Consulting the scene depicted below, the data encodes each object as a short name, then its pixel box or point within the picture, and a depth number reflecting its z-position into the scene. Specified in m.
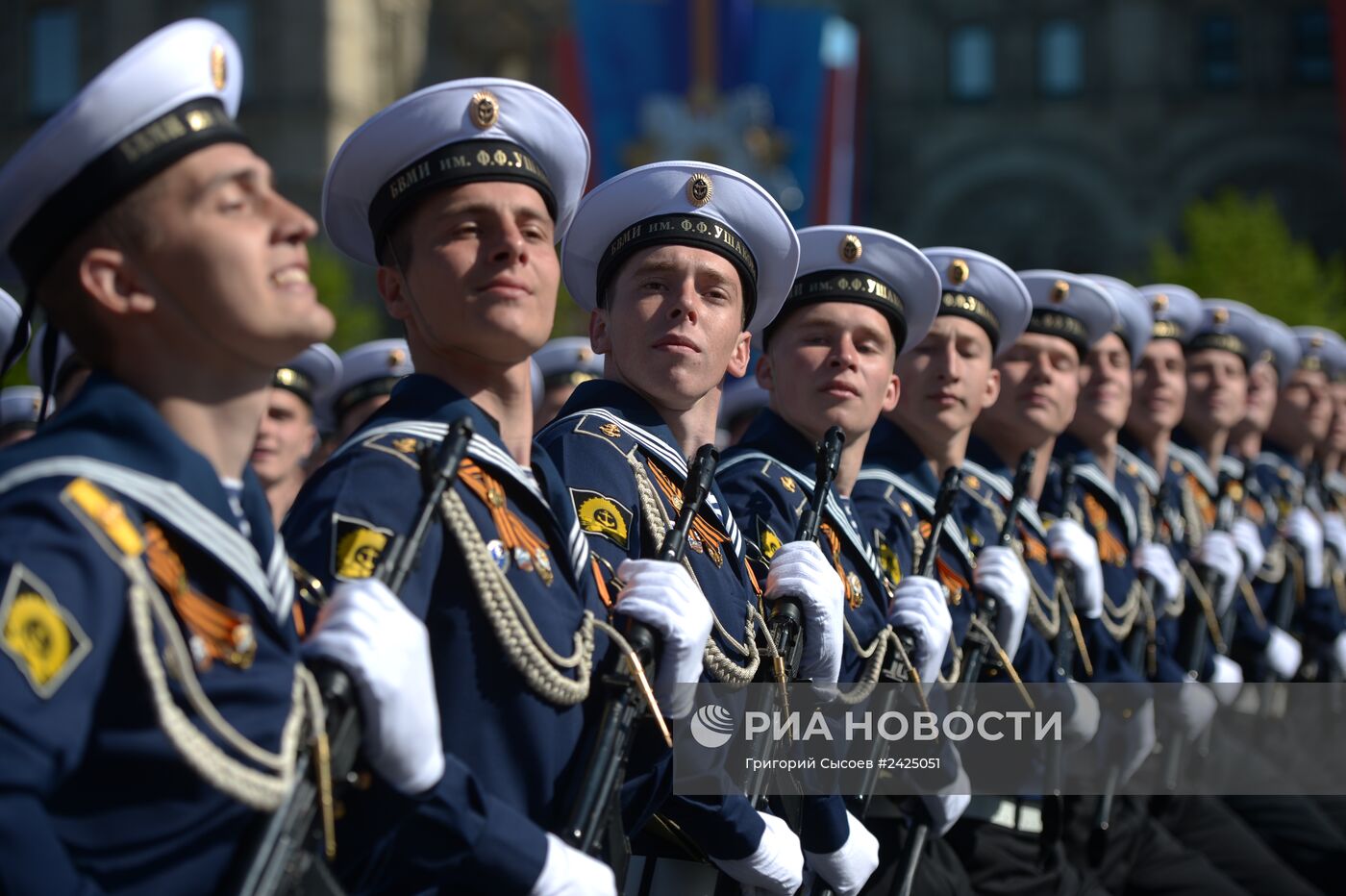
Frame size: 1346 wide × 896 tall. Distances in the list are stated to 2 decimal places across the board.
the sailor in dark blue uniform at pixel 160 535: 4.48
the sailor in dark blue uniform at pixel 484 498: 5.75
